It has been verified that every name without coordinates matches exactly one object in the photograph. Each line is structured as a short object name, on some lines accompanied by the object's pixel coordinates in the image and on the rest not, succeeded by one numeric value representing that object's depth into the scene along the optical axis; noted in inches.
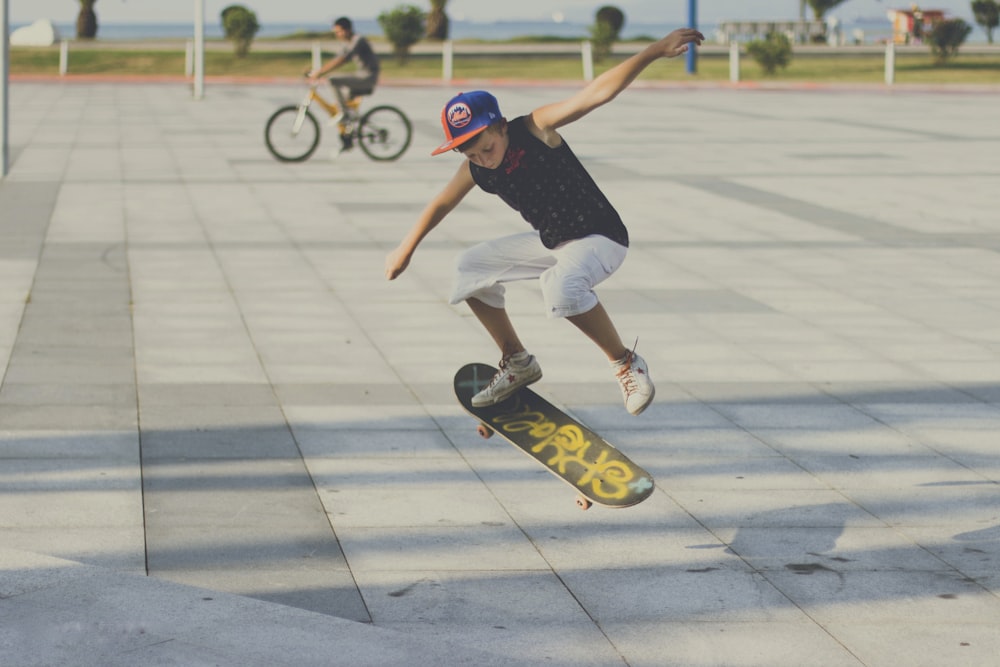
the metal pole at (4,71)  688.4
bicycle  783.7
